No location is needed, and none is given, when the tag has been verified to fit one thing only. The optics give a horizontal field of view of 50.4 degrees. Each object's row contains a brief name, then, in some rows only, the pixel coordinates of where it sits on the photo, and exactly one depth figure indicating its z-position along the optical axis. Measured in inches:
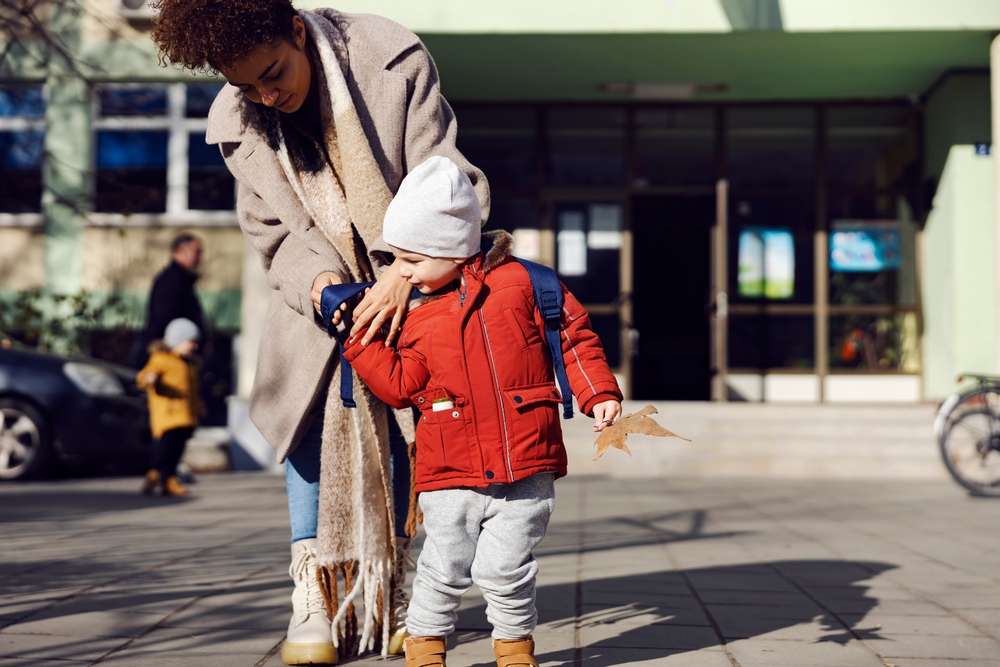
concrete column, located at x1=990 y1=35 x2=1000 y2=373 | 390.0
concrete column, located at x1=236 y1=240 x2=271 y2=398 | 438.3
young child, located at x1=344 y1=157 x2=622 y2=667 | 101.9
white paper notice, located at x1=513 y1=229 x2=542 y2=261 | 517.3
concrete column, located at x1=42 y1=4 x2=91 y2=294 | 502.9
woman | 115.0
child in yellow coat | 306.8
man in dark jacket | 319.0
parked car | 342.6
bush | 465.1
